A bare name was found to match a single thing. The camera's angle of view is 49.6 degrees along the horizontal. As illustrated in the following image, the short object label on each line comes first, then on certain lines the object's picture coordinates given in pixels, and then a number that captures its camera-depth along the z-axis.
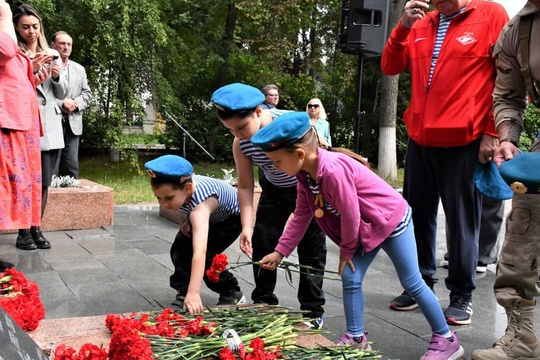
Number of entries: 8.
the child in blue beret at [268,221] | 3.13
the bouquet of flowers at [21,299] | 2.49
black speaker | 7.11
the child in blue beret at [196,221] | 2.90
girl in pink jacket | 2.47
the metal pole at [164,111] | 12.62
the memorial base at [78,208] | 6.20
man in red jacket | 3.29
